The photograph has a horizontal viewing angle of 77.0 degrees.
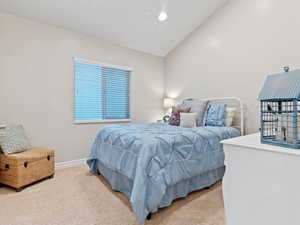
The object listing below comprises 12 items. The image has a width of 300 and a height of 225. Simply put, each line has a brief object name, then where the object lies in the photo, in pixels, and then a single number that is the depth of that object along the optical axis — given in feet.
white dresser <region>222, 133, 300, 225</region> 2.35
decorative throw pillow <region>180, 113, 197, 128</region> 9.74
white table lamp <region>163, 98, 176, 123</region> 14.50
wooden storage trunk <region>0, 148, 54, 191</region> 7.64
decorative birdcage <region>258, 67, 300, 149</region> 2.61
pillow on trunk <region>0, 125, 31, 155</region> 7.97
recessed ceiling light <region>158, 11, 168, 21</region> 11.08
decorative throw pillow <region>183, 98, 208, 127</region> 10.47
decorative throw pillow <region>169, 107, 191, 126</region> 10.42
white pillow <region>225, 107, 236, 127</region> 10.21
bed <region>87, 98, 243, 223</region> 5.52
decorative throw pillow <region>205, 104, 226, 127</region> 10.06
